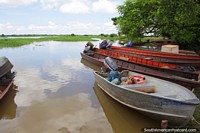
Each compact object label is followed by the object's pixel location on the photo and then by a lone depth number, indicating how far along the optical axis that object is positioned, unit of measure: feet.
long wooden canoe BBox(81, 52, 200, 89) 22.51
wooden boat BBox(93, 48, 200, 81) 24.93
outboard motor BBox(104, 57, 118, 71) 28.39
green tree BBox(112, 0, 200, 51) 32.52
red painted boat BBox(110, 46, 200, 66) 32.46
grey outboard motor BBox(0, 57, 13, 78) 28.48
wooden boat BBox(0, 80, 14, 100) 23.44
